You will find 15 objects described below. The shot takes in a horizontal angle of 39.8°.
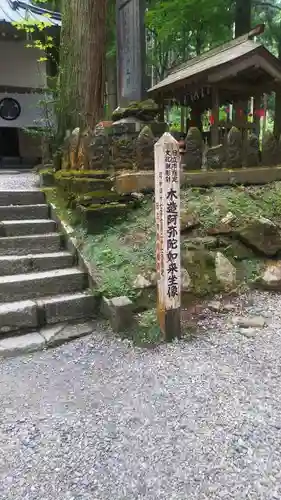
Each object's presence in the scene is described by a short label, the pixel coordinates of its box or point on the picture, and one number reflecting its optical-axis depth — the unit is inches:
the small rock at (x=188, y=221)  165.6
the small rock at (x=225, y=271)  157.0
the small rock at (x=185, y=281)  147.7
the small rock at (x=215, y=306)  145.7
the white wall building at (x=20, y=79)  399.2
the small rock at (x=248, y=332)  131.9
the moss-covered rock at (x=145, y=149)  169.8
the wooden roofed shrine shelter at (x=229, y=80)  273.0
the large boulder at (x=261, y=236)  169.3
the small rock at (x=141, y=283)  142.5
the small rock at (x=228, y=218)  170.7
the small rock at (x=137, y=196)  173.5
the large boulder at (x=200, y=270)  151.4
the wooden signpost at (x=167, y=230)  122.6
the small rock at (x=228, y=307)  146.8
